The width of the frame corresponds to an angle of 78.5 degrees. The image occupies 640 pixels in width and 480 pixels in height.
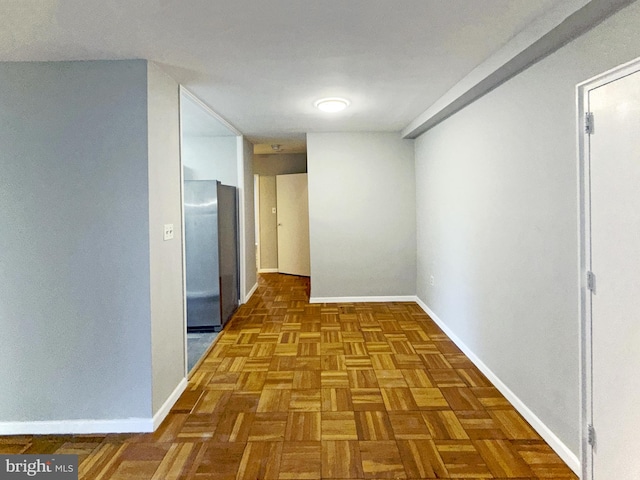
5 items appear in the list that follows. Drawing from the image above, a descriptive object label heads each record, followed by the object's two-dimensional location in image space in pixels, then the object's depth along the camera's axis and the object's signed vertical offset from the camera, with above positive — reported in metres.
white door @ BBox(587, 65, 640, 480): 1.49 -0.20
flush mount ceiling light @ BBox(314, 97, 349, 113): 3.36 +1.13
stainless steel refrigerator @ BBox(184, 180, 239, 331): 4.09 -0.22
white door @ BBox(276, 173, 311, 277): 7.19 +0.18
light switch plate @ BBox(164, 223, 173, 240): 2.57 +0.02
